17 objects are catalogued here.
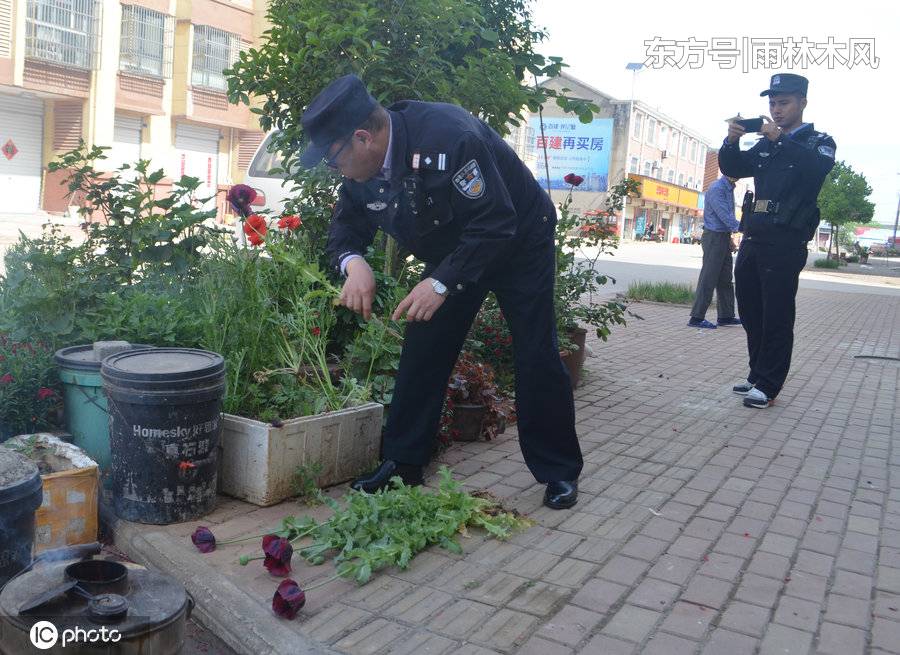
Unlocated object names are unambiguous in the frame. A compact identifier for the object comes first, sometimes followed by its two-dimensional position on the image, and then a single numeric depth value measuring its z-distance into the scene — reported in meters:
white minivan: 9.19
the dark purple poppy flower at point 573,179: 6.78
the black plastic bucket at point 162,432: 3.31
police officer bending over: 3.21
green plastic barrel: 3.72
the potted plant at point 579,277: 6.25
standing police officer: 5.85
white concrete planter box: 3.66
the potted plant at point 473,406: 4.77
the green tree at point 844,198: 36.72
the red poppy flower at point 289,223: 4.57
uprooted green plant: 3.11
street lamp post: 62.28
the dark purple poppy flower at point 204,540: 3.19
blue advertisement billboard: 62.53
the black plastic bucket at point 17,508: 2.47
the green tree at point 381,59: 4.83
